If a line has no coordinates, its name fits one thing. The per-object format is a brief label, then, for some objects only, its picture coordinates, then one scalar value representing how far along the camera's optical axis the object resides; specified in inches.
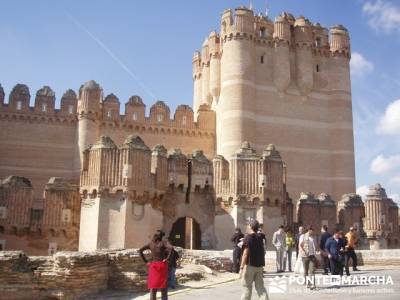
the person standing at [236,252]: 563.2
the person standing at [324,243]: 523.0
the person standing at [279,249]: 579.2
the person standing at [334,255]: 510.6
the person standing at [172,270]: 461.7
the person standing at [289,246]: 590.2
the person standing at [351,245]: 548.4
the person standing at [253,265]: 345.4
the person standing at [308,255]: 449.4
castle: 1263.5
